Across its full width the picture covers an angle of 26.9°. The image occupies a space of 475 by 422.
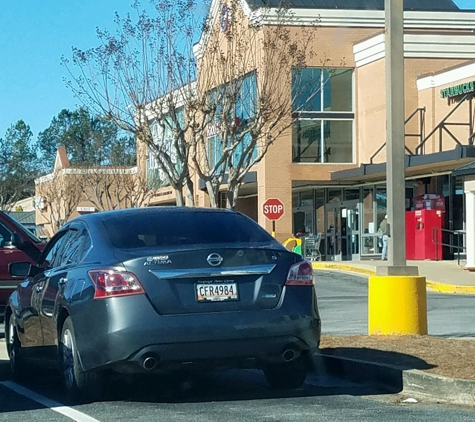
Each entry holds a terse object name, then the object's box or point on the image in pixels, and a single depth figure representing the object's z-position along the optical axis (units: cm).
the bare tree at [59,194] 6106
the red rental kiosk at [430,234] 3456
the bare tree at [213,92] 2186
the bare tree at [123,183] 5084
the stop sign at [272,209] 3156
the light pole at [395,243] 1056
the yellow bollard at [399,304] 1054
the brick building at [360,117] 3753
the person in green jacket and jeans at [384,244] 3595
